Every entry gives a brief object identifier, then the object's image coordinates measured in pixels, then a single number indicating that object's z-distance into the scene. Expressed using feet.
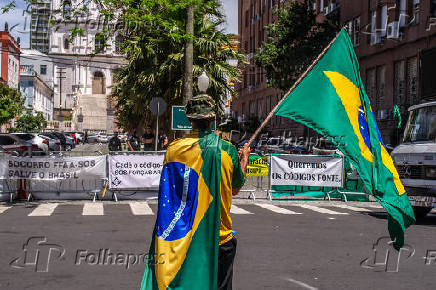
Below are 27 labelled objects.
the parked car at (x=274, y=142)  141.90
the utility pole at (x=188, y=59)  63.21
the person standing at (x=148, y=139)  79.71
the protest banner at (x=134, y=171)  59.82
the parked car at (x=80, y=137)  237.61
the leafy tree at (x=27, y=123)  197.16
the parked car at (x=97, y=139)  260.72
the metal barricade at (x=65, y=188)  58.80
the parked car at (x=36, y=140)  121.29
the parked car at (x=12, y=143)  100.89
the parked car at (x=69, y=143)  183.65
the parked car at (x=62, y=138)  167.58
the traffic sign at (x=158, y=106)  74.13
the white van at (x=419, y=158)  43.73
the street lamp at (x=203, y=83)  74.33
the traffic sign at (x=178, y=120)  66.76
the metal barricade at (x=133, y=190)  60.08
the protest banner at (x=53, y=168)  58.18
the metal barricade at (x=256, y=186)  65.26
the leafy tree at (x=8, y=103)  148.87
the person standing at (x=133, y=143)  83.46
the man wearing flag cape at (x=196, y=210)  14.26
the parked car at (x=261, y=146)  132.35
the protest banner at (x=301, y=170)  63.05
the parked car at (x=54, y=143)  143.00
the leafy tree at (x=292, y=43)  129.70
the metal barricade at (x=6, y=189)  57.93
